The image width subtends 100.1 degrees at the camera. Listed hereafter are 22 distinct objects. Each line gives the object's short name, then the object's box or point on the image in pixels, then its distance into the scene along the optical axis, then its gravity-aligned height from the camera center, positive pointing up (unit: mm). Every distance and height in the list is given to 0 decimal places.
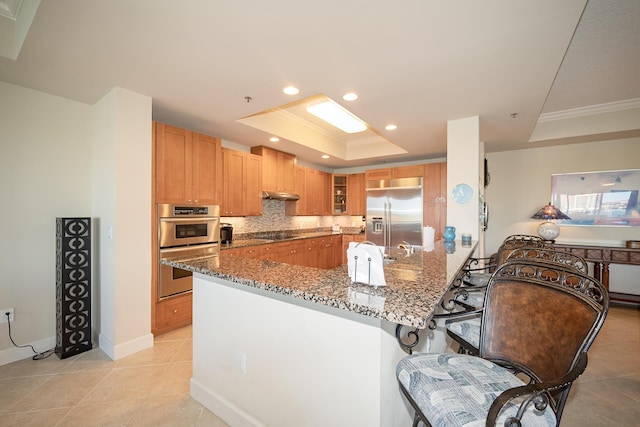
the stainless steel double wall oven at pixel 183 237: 2855 -254
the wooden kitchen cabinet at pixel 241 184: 3846 +466
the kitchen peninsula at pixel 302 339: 1079 -620
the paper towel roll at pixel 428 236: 2897 -249
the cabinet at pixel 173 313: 2844 -1091
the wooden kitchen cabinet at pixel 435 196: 4914 +325
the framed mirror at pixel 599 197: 3840 +246
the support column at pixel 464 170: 3135 +521
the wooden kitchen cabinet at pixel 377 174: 5498 +831
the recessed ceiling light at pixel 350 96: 2546 +1139
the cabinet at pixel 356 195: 6039 +433
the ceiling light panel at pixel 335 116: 3620 +1460
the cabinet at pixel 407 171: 5168 +842
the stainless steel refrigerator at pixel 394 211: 5074 +51
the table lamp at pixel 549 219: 3908 -94
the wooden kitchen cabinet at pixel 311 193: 5316 +448
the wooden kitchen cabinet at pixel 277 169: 4473 +795
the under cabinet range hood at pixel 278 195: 4504 +330
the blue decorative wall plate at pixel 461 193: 3186 +245
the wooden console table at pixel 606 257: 3525 -594
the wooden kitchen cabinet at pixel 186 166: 2863 +563
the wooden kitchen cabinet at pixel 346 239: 5826 -558
